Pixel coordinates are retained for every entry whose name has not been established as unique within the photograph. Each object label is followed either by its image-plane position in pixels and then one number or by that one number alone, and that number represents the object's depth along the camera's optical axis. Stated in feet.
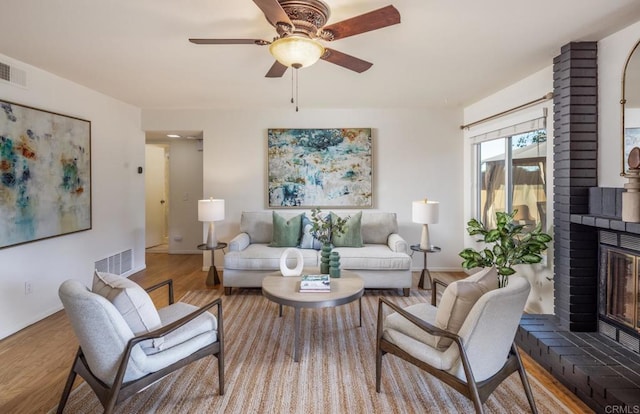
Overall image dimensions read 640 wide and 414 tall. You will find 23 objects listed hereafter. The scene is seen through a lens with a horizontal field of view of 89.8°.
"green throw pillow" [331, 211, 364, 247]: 13.66
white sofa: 12.45
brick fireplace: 7.75
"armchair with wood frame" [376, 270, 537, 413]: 5.26
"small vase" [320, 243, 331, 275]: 10.18
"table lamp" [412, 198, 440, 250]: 13.35
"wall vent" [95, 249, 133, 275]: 13.46
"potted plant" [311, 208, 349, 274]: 10.19
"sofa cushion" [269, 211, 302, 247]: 13.89
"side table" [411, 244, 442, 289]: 13.41
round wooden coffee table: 7.93
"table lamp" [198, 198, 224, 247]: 13.62
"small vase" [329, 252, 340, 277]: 9.84
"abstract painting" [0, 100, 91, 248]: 9.23
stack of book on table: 8.57
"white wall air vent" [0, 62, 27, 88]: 9.10
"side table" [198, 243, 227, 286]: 13.84
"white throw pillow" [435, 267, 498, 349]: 5.64
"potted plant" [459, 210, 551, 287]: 9.36
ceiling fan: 5.66
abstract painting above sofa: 15.71
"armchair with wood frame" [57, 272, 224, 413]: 5.15
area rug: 6.28
